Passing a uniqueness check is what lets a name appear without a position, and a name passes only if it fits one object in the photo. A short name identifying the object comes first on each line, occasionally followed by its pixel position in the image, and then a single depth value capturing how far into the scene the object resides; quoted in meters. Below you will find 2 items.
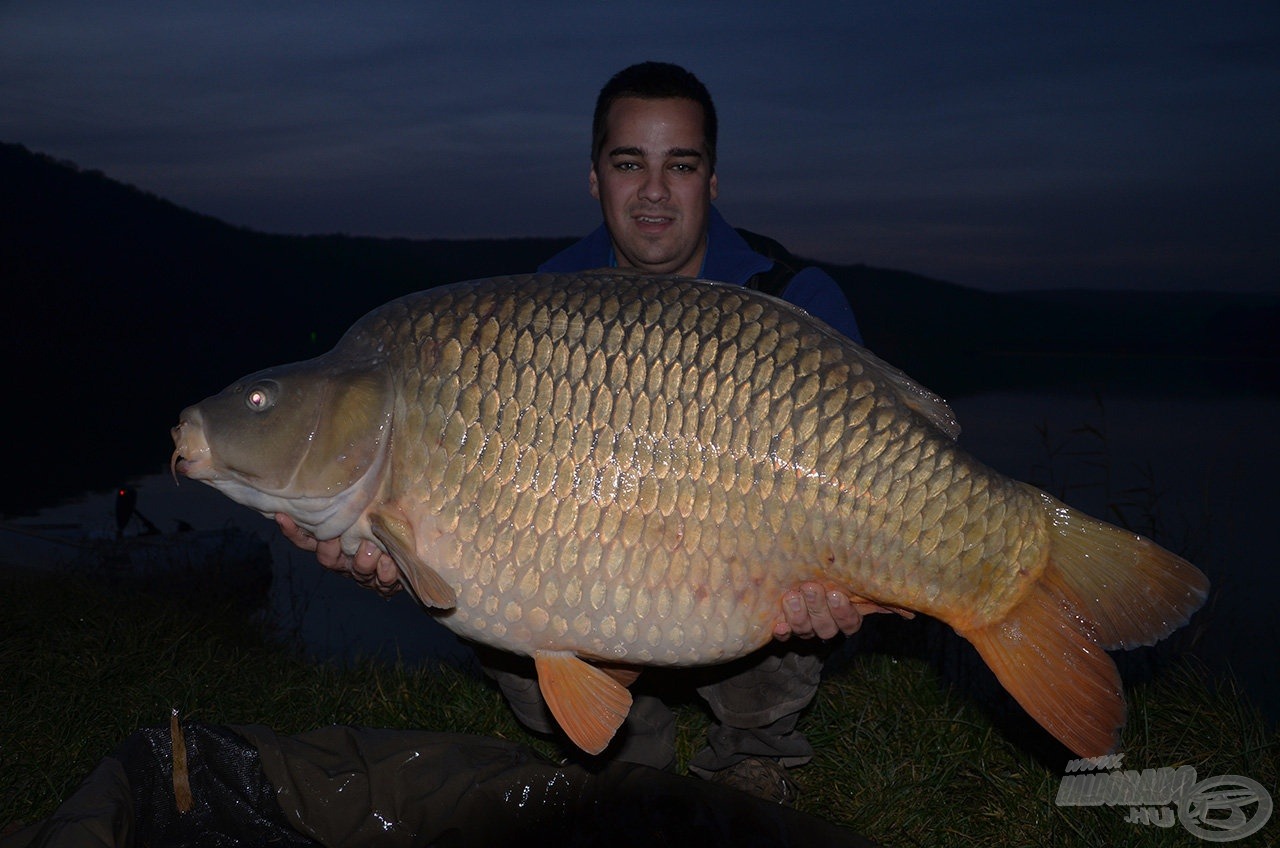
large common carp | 1.39
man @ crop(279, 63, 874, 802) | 2.01
